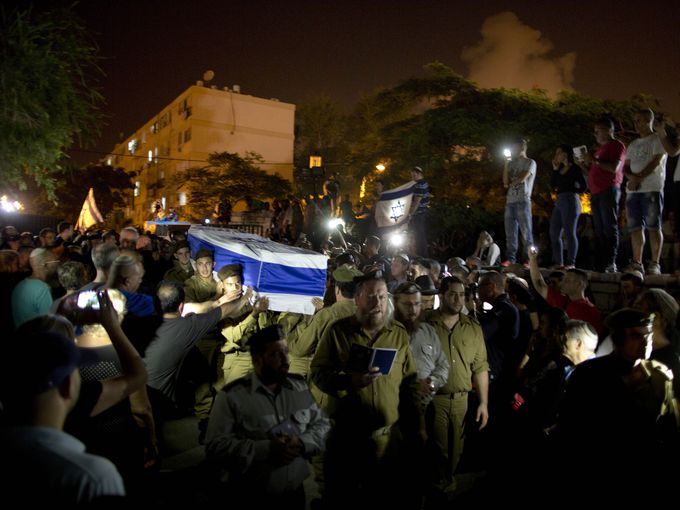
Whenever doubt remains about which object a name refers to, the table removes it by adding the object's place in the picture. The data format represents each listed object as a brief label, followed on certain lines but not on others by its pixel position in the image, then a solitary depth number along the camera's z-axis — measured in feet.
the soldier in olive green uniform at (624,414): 9.35
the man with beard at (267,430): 9.22
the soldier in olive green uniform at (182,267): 27.63
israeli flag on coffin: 20.02
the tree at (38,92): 38.42
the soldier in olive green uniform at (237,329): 17.79
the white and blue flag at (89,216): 46.52
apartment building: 183.73
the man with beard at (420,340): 13.85
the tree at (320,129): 191.50
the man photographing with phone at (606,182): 23.65
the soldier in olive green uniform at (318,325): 14.42
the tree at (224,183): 128.88
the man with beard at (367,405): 11.83
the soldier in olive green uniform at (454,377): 14.42
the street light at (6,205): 66.03
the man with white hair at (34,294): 17.92
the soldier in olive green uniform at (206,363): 19.38
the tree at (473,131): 67.72
